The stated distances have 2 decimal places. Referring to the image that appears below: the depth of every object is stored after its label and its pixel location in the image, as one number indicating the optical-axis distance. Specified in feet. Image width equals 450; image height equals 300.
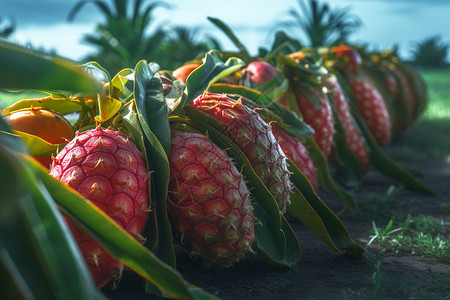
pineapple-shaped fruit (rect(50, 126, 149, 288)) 2.74
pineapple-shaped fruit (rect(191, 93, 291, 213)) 3.45
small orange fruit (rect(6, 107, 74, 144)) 3.37
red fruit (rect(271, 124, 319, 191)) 4.47
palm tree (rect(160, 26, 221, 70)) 30.32
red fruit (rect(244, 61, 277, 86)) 5.08
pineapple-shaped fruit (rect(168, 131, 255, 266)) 3.05
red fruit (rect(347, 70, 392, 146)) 8.11
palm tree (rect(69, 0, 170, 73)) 30.45
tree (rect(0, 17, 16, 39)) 28.27
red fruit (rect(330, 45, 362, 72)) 7.96
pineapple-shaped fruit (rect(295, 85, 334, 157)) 5.49
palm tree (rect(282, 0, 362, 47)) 18.33
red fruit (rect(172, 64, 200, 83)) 4.70
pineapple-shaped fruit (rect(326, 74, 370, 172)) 6.46
